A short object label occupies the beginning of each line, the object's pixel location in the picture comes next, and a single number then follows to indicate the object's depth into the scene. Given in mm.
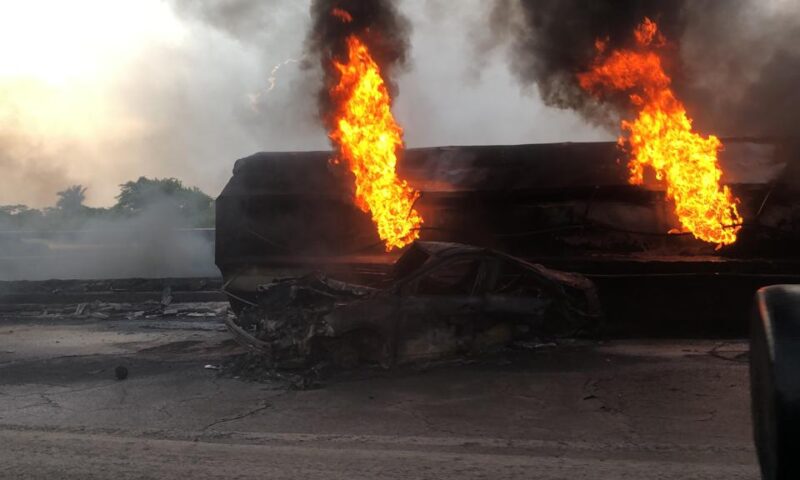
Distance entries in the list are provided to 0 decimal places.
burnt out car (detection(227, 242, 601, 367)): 7156
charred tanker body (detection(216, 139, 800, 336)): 8945
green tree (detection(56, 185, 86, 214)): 52312
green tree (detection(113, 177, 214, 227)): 33512
